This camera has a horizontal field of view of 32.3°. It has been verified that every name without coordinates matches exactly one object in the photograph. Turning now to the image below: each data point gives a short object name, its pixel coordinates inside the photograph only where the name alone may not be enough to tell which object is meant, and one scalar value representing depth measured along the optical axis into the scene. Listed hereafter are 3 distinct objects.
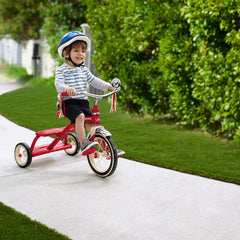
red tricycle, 4.51
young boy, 4.57
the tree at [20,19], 20.09
